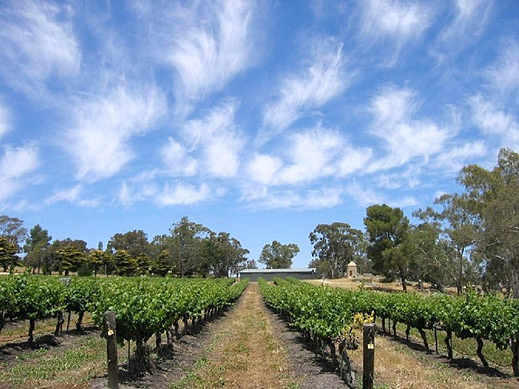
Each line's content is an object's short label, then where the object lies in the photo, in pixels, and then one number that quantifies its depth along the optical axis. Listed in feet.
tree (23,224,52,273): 252.93
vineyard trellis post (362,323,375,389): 23.58
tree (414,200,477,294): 140.67
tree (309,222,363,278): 354.33
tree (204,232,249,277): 302.45
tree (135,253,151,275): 254.08
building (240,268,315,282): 315.99
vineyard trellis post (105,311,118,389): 23.76
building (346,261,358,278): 296.30
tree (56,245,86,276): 227.40
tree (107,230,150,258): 316.93
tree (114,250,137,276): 252.21
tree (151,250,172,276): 253.65
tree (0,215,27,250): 303.89
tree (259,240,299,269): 410.93
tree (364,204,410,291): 190.49
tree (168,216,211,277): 280.92
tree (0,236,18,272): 203.66
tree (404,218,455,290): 153.70
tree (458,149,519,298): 118.62
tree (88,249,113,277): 244.83
